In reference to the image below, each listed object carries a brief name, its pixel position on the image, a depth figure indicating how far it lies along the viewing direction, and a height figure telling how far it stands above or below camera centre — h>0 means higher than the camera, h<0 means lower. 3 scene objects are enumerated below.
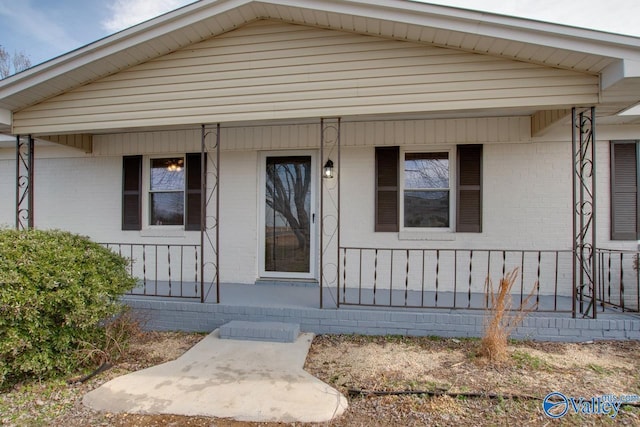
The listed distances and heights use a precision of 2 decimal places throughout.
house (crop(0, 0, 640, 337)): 3.55 +0.98
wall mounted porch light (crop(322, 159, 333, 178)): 4.91 +0.63
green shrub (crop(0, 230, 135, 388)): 2.75 -0.80
